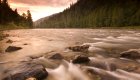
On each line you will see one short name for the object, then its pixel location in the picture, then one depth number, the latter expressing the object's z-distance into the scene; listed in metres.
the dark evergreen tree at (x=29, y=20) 51.92
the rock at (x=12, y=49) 7.00
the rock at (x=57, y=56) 5.58
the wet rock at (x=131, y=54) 5.45
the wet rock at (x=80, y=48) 6.68
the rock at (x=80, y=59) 5.04
